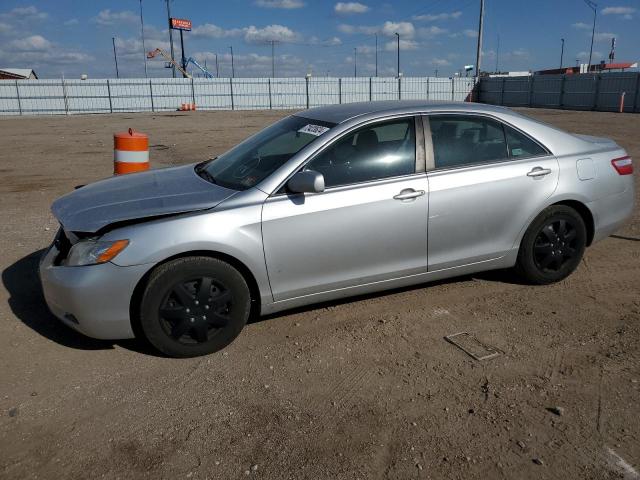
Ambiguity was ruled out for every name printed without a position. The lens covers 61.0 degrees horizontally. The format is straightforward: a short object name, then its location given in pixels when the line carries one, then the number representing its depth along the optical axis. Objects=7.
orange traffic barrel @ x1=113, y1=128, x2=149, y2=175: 6.28
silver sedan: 3.41
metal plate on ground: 3.59
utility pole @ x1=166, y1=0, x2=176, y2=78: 57.19
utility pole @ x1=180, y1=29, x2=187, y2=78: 65.28
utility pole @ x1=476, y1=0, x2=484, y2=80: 41.00
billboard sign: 64.91
